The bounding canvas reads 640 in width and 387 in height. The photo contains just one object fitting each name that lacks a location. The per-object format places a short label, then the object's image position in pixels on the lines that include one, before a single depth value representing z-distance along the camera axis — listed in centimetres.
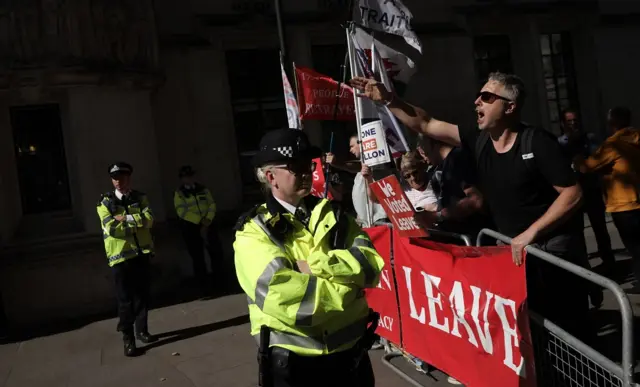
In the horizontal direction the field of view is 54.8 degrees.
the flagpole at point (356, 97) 536
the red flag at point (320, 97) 603
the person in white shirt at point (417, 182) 540
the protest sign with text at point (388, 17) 540
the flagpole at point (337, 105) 609
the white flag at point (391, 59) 541
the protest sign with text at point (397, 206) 425
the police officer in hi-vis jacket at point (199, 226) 905
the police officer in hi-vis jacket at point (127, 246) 645
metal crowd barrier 248
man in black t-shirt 322
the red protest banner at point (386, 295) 483
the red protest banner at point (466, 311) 326
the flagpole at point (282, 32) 845
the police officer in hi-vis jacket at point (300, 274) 228
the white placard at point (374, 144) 526
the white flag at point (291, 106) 694
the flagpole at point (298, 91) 600
